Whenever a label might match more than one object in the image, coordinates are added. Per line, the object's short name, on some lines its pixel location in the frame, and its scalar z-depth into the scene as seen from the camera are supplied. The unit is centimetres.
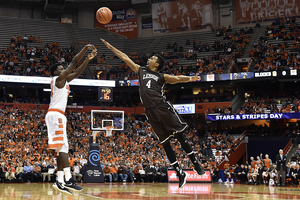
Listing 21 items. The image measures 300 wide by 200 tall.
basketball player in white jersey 706
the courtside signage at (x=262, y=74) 3158
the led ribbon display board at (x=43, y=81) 3244
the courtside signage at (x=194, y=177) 2031
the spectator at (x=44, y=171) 1952
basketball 1064
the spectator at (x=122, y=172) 2097
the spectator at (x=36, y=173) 1950
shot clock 2678
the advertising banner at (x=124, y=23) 4619
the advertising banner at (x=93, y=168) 1952
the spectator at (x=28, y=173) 1934
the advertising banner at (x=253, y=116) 2830
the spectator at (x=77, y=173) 1952
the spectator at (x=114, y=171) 2086
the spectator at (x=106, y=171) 2078
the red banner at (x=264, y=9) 4034
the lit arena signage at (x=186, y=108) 3447
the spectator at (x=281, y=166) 1773
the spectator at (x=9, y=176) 1856
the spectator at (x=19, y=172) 1897
